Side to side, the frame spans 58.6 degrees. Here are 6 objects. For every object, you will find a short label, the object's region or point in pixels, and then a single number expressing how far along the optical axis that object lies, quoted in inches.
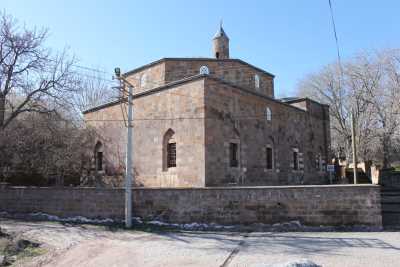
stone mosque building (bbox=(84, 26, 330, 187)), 682.2
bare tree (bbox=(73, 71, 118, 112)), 1386.6
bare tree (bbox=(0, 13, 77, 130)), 595.8
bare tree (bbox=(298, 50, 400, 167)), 1141.7
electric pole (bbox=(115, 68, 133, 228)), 505.7
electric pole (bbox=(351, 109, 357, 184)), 596.7
